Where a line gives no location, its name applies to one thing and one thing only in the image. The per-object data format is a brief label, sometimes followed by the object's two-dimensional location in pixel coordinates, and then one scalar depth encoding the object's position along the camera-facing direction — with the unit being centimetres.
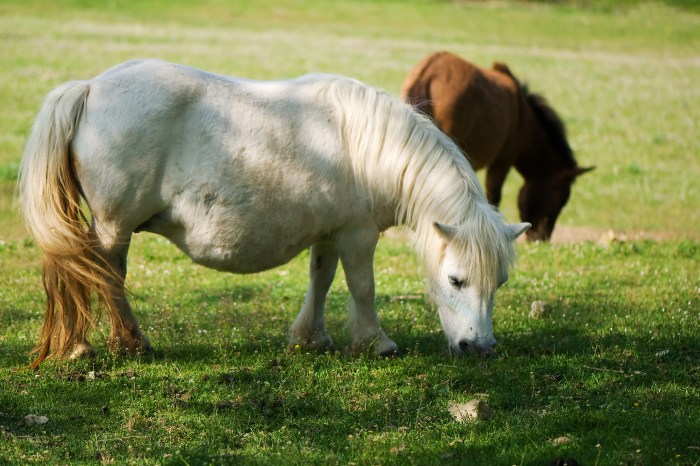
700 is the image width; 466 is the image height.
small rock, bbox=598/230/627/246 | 2367
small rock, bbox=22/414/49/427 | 1091
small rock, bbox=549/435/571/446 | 1046
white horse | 1269
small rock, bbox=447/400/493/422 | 1129
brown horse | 2467
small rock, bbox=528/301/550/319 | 1663
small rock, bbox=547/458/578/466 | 957
